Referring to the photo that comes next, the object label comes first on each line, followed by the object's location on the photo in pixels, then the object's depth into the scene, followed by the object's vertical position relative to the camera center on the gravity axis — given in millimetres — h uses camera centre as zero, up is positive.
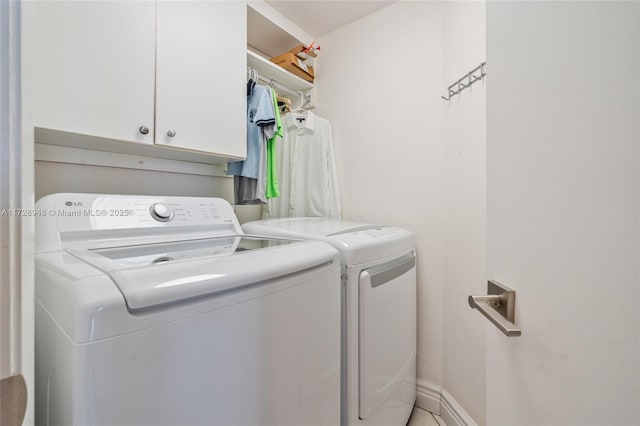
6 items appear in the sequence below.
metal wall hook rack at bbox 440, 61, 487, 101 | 1227 +672
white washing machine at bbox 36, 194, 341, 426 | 430 -232
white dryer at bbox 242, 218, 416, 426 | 961 -419
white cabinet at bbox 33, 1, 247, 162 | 915 +581
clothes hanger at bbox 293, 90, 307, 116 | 2150 +889
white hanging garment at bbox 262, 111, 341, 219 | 1919 +295
